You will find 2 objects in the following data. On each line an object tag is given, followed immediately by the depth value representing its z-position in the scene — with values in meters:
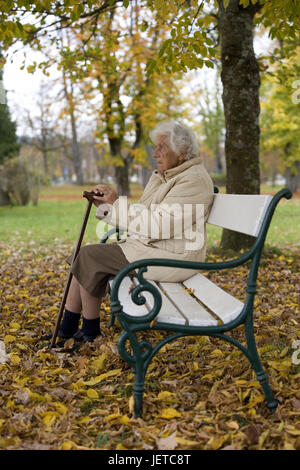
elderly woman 3.17
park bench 2.50
